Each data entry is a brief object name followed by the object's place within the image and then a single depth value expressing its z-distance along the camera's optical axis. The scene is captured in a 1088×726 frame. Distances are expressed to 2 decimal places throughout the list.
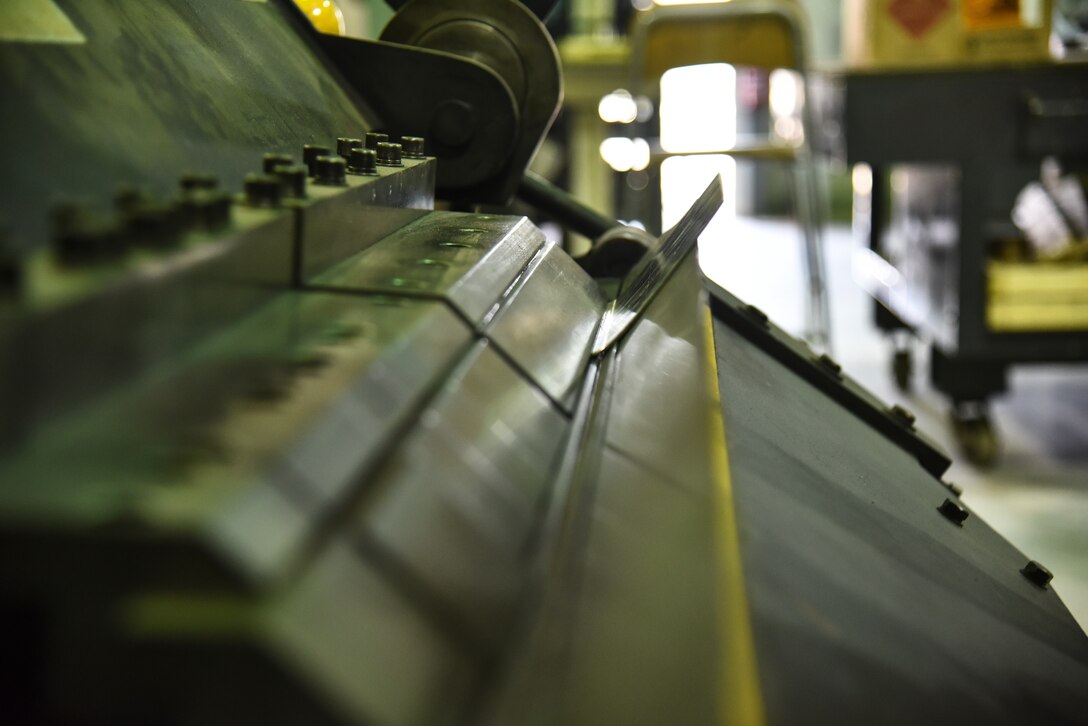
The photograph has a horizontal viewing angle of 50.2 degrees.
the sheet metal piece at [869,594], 0.61
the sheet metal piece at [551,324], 0.71
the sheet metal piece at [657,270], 0.90
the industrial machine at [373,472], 0.35
